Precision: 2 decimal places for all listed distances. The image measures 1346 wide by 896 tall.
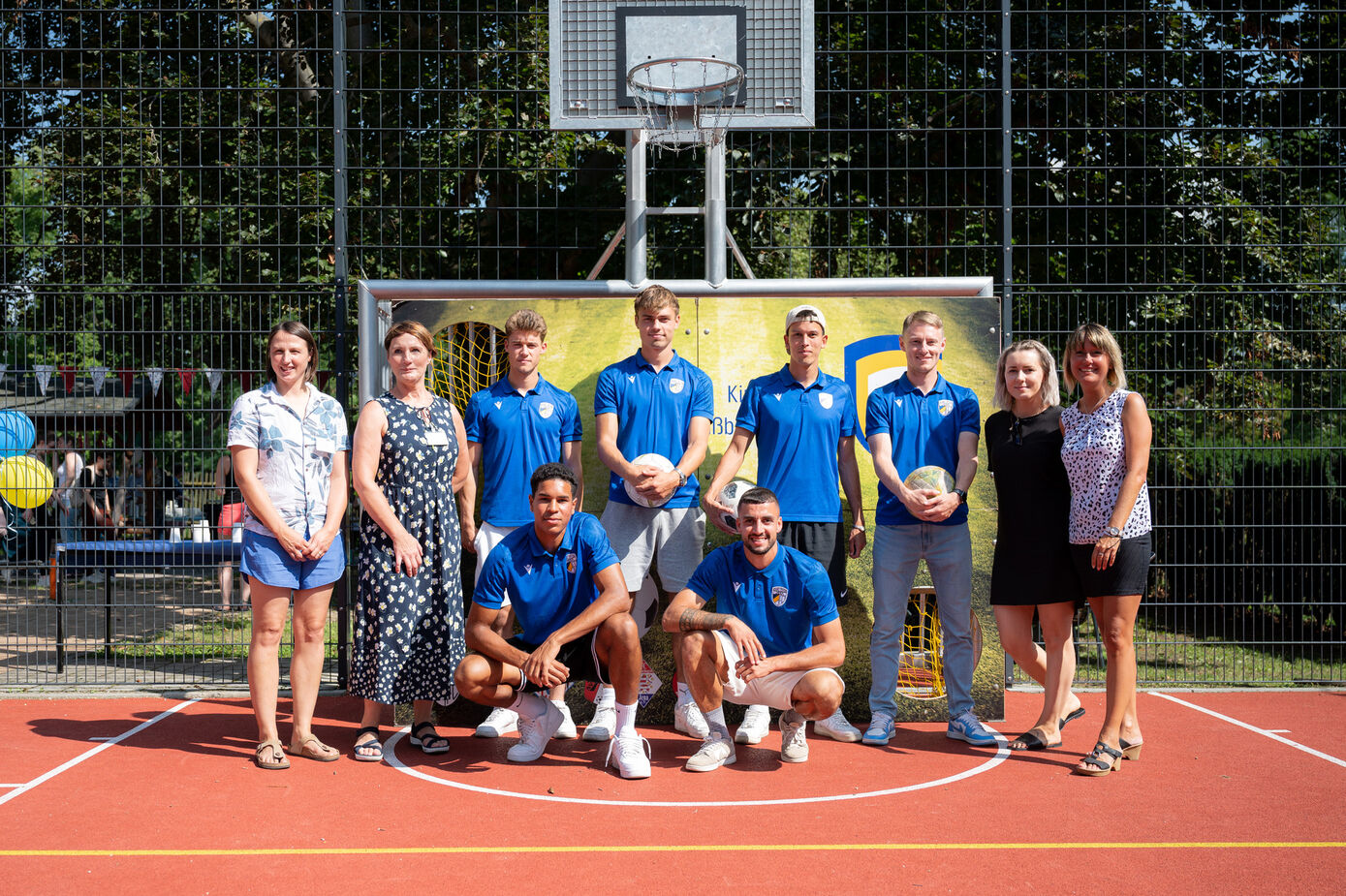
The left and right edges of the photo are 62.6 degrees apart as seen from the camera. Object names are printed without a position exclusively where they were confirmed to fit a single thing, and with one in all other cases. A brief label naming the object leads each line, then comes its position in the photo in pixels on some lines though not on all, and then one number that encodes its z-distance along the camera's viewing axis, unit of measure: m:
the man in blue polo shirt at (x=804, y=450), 5.61
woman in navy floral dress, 5.26
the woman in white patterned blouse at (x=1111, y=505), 5.03
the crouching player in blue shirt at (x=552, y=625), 5.00
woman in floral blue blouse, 5.13
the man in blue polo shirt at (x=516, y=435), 5.64
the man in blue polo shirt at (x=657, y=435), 5.73
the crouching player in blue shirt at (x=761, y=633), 5.01
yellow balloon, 8.85
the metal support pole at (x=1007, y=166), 6.78
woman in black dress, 5.27
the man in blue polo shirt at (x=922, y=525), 5.62
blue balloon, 7.42
